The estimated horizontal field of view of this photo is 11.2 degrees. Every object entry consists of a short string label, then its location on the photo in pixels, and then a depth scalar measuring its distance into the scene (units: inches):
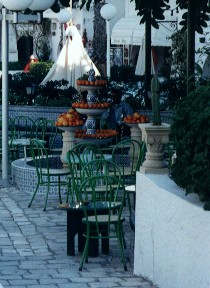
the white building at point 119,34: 1449.3
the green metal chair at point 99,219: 399.5
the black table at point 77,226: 417.4
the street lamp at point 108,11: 1087.0
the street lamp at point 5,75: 627.5
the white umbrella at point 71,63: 1046.4
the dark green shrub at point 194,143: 320.2
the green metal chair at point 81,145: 533.2
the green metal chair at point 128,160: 502.0
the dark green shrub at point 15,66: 1710.3
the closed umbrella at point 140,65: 1301.7
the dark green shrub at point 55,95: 786.2
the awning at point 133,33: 1438.7
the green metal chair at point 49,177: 544.1
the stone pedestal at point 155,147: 380.2
